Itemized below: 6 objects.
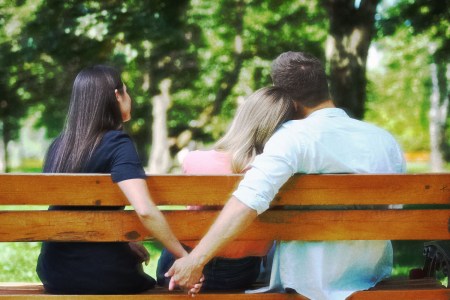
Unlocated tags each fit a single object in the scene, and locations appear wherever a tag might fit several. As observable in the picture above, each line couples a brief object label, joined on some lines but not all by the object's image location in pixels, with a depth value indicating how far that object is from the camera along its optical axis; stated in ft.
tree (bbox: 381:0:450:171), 65.25
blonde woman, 21.87
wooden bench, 19.37
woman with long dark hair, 19.55
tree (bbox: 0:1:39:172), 78.38
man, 18.94
